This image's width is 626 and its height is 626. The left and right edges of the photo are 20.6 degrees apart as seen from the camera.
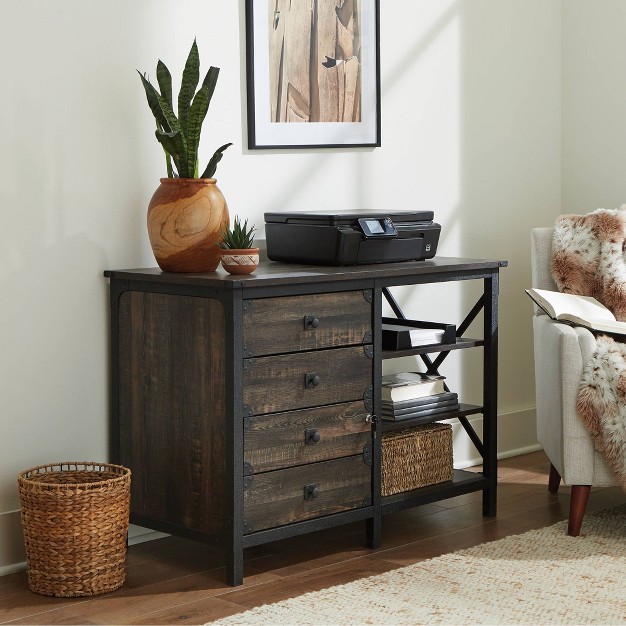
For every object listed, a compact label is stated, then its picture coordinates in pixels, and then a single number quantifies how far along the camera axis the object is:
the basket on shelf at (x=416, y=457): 4.96
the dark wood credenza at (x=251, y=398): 4.30
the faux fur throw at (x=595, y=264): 4.87
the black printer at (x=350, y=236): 4.76
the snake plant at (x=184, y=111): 4.57
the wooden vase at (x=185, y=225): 4.54
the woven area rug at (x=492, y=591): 3.97
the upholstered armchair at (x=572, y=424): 4.88
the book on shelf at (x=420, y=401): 5.00
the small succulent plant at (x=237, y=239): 4.44
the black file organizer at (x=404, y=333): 4.96
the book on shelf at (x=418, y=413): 5.00
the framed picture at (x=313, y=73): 5.23
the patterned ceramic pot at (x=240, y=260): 4.41
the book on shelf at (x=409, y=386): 5.03
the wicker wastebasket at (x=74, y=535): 4.20
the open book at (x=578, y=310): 5.00
